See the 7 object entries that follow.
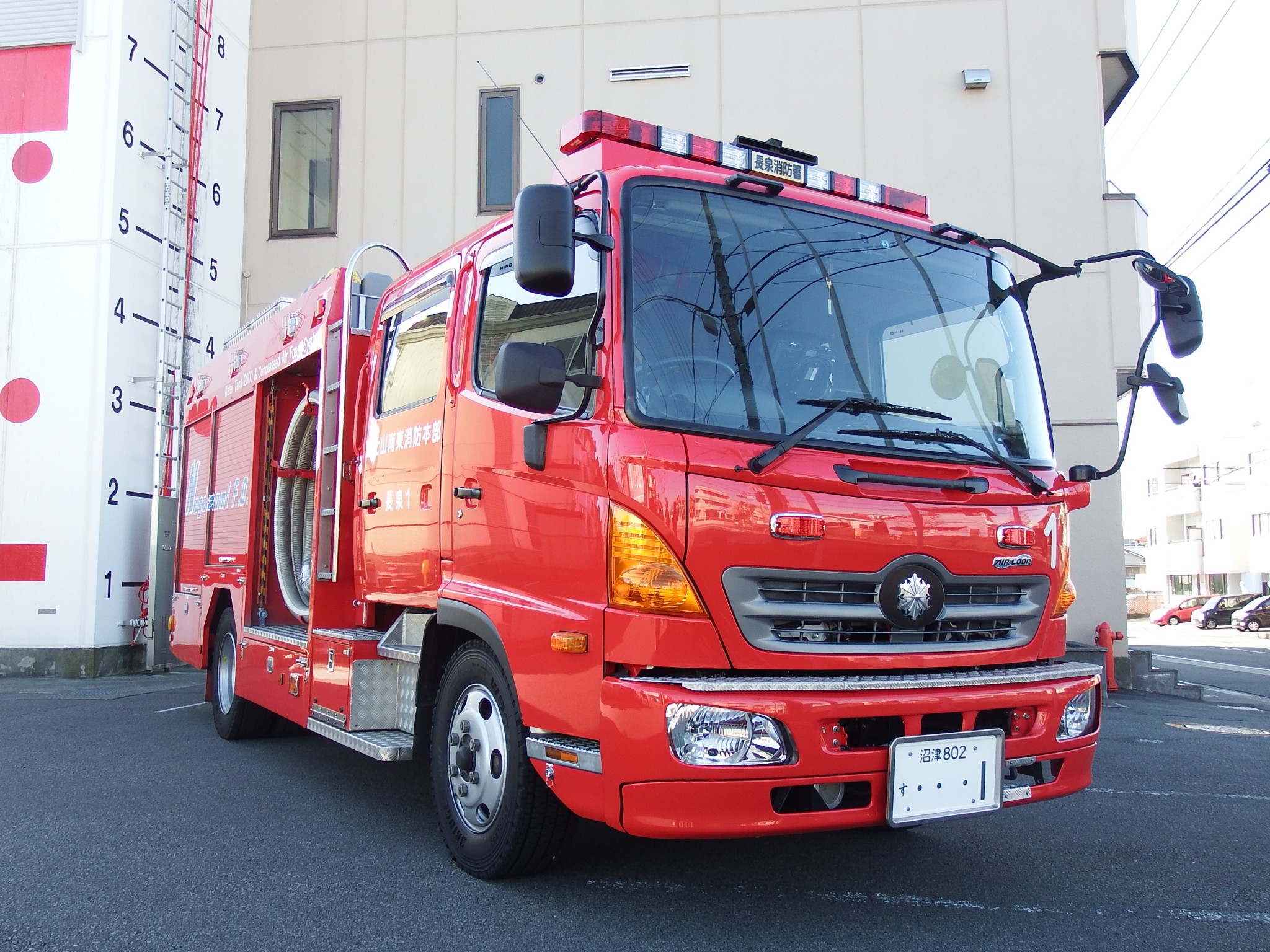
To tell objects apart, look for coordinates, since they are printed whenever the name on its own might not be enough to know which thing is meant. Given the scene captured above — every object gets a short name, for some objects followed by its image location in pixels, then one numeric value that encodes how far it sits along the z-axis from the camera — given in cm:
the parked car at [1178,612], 4425
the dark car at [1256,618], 3591
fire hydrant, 1088
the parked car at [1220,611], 3950
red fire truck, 312
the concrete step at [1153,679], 1150
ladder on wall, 1134
